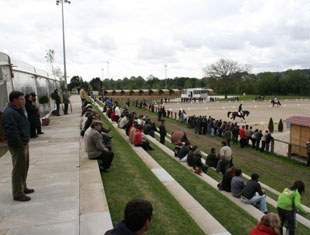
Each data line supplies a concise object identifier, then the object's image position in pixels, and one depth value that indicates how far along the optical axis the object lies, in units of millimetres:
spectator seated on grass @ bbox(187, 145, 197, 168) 12597
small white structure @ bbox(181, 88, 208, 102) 72562
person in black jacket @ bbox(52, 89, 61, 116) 20480
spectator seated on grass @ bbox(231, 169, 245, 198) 9242
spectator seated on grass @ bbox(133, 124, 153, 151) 13664
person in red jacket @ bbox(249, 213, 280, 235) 4699
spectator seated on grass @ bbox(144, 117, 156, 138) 19062
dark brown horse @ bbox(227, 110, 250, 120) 33781
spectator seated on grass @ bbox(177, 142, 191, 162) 13938
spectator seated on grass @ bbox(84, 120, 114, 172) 7867
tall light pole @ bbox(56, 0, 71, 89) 31531
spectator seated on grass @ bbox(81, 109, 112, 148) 10182
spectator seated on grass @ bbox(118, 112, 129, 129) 17594
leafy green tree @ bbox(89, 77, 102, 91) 106012
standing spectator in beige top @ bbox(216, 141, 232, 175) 12711
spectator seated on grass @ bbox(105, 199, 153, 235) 2695
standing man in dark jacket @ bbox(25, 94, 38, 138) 11531
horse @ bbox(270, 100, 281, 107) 54781
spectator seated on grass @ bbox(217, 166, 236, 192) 9766
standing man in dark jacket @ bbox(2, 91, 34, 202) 5391
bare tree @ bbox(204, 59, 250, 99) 84356
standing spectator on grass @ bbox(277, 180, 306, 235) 7066
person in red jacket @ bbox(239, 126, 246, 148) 19781
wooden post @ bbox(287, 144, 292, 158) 17023
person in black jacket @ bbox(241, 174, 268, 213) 8578
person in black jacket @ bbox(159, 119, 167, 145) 17877
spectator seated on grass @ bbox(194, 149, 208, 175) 11940
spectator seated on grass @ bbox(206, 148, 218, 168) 13523
